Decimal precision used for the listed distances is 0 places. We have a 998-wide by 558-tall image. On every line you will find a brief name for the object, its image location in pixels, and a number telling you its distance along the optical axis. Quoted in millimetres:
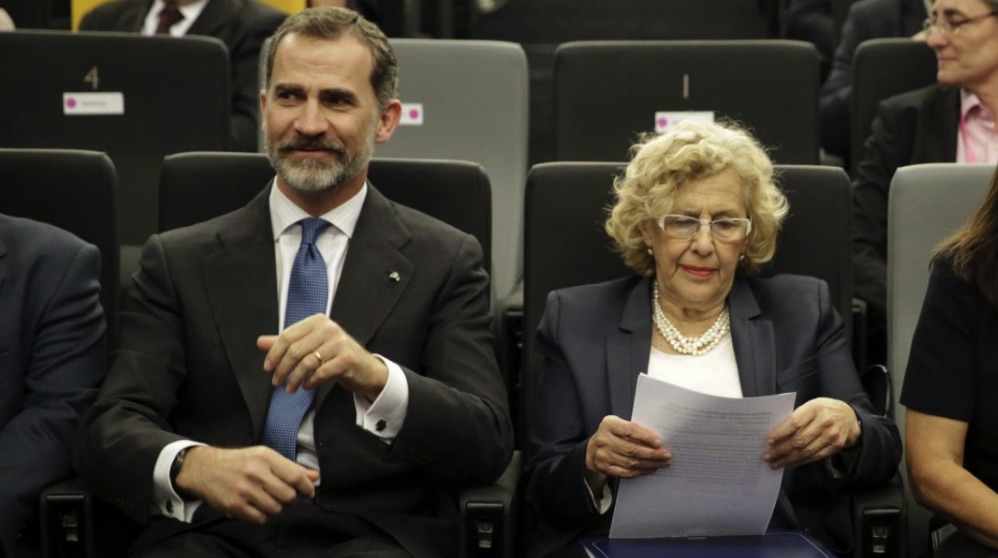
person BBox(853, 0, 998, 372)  7894
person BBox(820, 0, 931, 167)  9636
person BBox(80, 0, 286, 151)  8927
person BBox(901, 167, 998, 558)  5071
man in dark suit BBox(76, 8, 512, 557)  4965
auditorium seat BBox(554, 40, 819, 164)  7924
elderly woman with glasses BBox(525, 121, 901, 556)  5380
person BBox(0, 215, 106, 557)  5319
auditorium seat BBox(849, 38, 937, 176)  8264
